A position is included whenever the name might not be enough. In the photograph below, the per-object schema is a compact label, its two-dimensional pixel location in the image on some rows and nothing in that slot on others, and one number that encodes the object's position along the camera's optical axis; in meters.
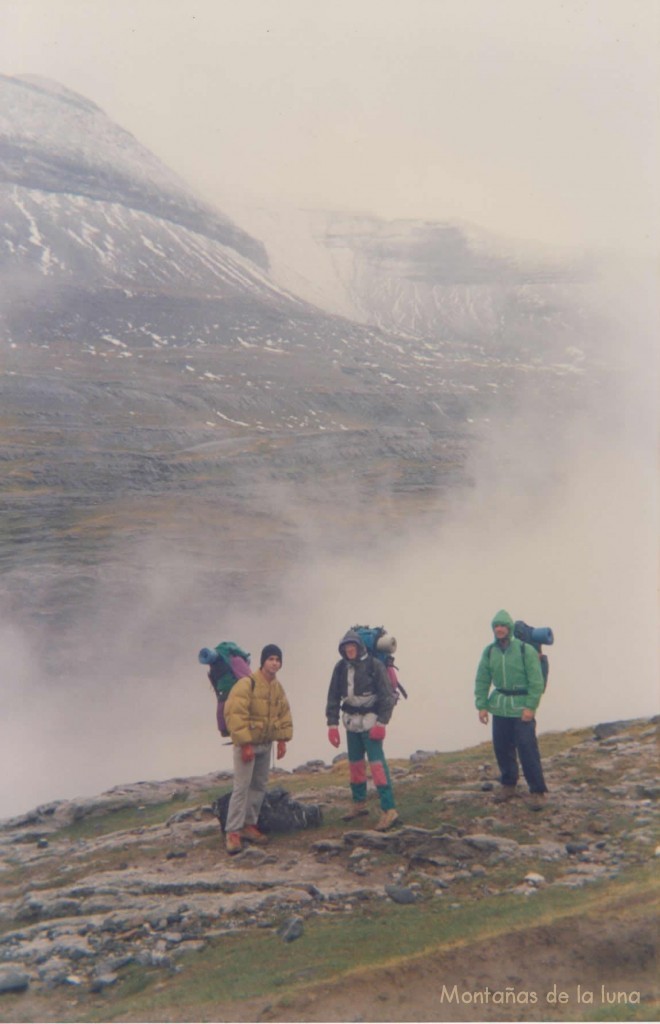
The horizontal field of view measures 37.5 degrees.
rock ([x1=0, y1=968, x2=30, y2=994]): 8.80
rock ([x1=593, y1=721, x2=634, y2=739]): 16.80
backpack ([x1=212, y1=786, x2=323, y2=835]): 12.07
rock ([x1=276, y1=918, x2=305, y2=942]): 9.02
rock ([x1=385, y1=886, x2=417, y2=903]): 9.59
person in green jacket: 11.82
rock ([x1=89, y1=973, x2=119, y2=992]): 8.62
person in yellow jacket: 11.26
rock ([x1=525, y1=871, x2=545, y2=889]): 9.74
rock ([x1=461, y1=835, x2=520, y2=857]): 10.56
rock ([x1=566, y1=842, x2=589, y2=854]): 10.58
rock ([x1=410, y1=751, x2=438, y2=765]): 17.33
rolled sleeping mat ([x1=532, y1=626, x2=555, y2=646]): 12.36
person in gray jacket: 11.50
